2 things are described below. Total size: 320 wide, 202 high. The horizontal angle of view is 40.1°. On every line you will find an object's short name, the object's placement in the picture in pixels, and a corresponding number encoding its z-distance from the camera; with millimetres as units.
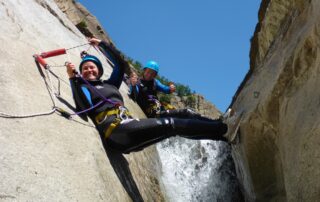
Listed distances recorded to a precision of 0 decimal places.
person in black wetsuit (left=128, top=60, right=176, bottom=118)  11227
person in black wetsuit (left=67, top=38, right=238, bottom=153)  6301
